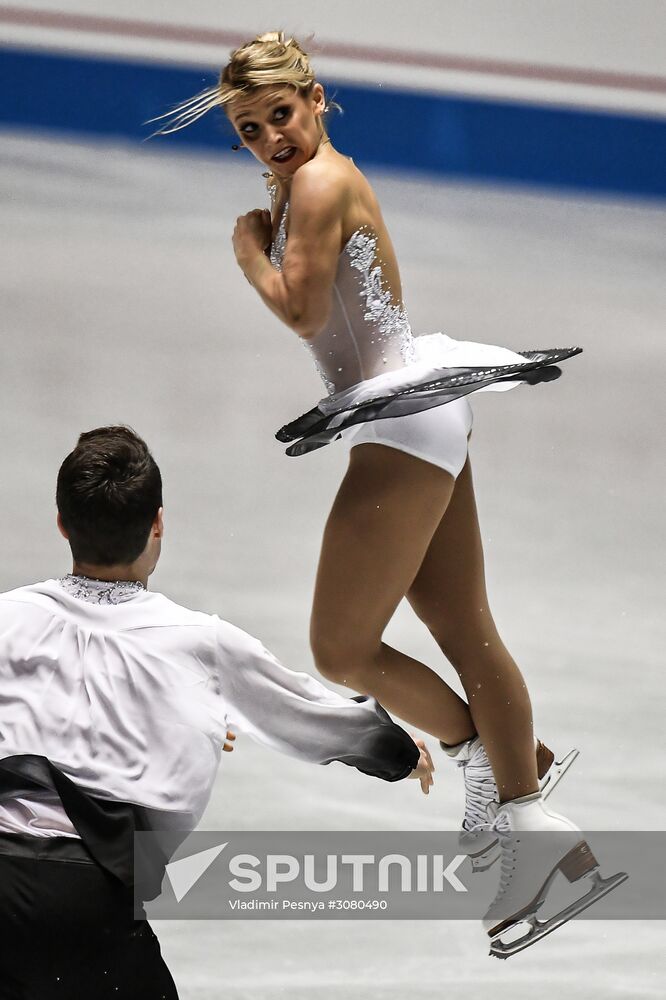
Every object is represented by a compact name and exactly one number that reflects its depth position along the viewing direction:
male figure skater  14.78
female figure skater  15.44
